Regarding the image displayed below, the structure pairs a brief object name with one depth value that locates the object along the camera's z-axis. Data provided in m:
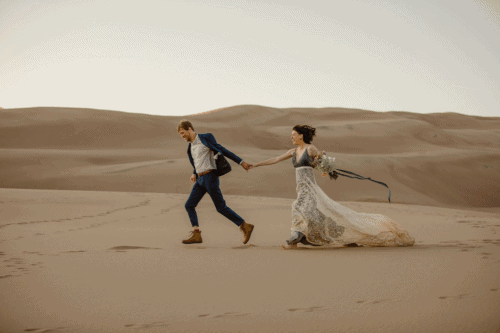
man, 5.71
